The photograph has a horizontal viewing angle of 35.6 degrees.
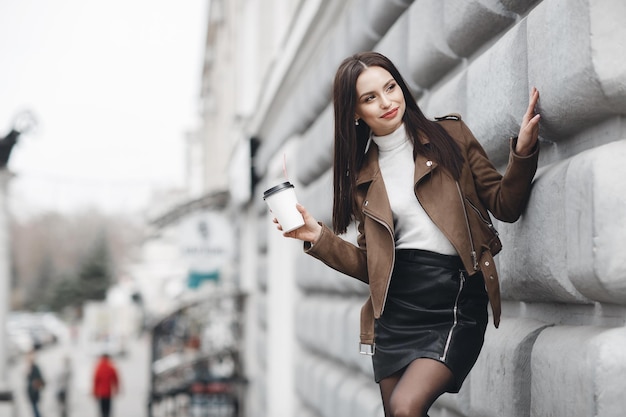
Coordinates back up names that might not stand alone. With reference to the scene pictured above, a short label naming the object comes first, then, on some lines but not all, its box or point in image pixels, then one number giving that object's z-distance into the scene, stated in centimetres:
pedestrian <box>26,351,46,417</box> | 1590
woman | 275
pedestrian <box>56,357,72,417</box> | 1717
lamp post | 1102
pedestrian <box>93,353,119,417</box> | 1620
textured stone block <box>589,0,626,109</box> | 247
